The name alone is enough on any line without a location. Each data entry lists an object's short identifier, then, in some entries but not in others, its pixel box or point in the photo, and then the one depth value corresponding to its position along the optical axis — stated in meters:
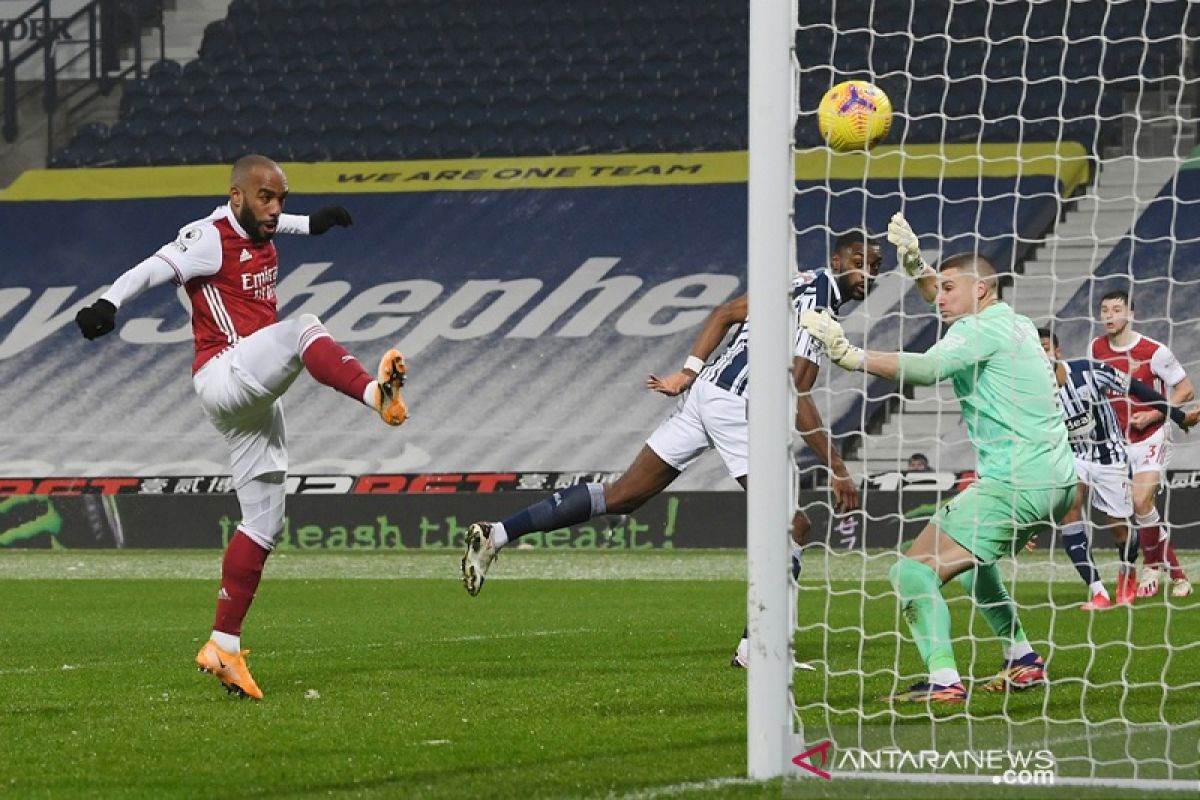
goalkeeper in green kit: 13.13
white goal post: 10.16
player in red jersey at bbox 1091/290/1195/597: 24.03
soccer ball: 14.41
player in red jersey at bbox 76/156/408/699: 14.01
